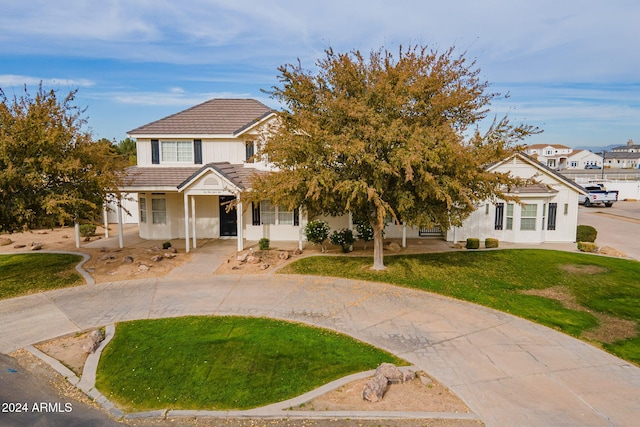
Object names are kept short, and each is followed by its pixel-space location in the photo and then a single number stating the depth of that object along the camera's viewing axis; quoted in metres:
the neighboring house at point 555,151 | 101.77
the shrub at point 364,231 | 19.80
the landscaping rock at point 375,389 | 7.53
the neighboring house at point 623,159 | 96.56
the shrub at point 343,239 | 19.12
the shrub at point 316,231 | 19.00
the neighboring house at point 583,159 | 100.69
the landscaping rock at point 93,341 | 9.57
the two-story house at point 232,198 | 21.23
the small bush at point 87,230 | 22.65
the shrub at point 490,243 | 20.45
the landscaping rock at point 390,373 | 8.12
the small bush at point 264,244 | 19.59
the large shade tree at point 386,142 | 12.88
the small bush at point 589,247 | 19.76
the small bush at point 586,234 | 21.56
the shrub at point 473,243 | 20.16
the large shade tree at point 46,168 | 12.55
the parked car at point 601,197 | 38.41
